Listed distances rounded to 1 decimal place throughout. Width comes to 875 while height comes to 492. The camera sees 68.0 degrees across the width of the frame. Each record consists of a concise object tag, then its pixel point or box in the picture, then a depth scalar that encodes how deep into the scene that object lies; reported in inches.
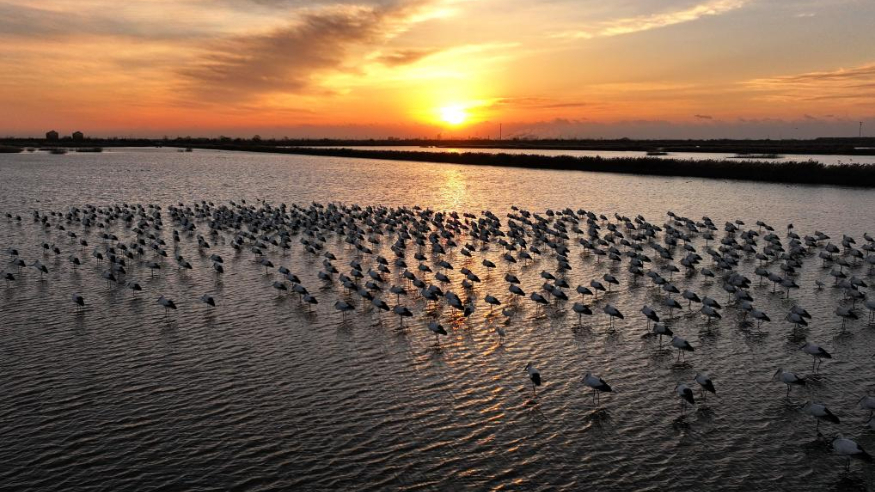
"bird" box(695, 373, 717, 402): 642.2
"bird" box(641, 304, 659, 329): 854.5
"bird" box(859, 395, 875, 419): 584.1
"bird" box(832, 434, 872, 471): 517.7
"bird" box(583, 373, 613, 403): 647.1
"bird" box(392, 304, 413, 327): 906.1
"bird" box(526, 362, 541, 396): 666.8
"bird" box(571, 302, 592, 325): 892.2
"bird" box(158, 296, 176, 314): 919.7
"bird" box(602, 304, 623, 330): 881.5
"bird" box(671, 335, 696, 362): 756.0
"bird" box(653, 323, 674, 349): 796.6
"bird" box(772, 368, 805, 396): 650.2
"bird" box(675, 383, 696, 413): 616.7
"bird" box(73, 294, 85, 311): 948.6
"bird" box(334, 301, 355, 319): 925.8
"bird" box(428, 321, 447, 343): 823.7
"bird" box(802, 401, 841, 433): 574.9
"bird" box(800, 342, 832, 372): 717.3
